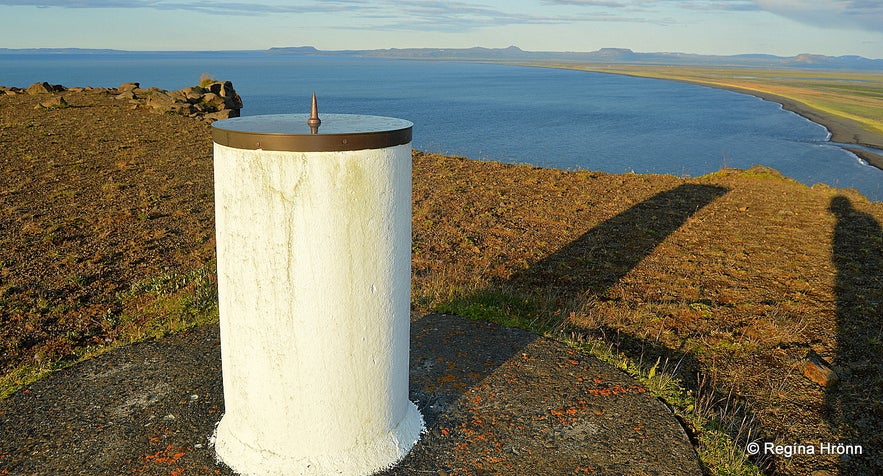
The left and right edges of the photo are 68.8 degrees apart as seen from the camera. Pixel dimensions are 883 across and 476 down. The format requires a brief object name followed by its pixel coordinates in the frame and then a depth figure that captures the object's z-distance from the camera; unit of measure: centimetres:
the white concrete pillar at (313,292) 364
